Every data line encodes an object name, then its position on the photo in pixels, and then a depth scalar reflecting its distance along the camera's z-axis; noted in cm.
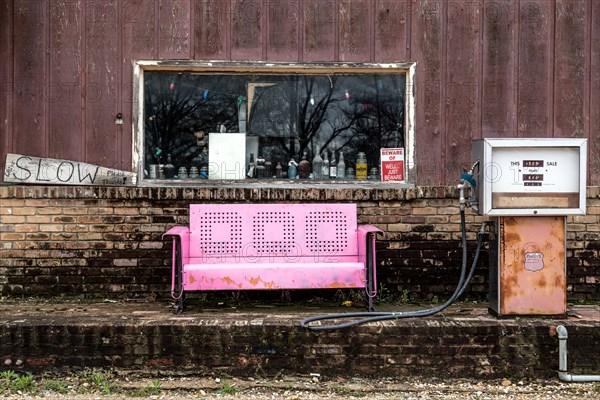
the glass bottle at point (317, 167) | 691
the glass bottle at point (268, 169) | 692
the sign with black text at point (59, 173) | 661
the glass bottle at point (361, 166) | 691
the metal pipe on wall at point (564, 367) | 513
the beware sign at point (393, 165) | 686
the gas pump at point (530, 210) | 532
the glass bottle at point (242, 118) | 685
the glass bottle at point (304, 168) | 691
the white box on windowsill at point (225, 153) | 687
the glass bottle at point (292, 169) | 691
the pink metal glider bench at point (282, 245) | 585
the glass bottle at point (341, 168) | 691
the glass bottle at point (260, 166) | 691
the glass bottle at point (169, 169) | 685
